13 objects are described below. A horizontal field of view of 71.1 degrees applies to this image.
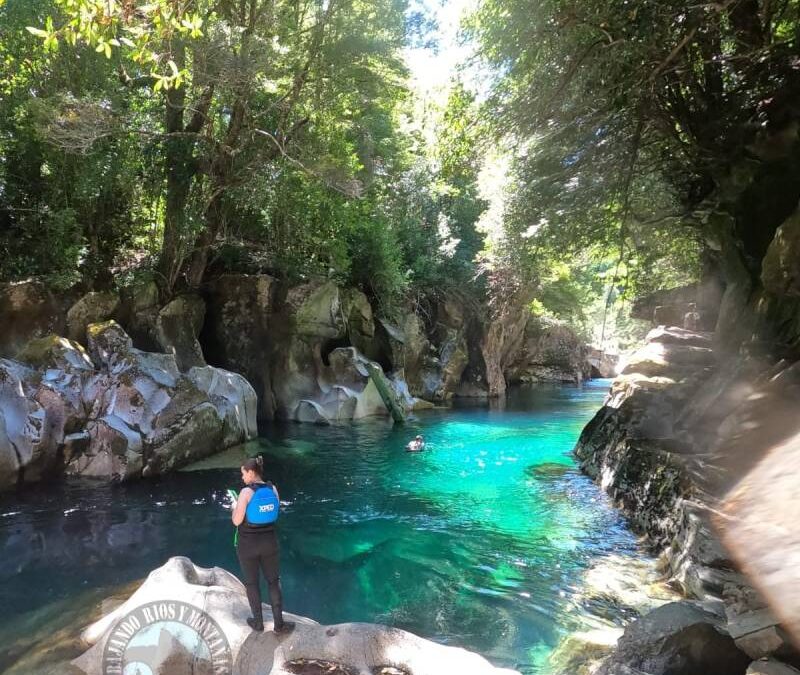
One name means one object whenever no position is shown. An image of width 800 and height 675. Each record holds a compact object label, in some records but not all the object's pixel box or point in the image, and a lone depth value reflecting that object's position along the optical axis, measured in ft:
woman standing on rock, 15.88
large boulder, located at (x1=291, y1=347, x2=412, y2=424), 67.72
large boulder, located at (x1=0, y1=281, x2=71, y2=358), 44.50
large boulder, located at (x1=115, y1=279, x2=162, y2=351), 53.93
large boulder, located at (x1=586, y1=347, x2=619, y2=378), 165.99
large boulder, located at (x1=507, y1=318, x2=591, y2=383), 131.64
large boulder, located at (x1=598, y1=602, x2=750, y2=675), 15.38
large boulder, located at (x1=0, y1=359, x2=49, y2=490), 35.04
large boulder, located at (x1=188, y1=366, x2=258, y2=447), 48.75
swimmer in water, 53.42
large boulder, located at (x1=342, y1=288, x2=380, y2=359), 77.51
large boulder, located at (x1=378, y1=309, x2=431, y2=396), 84.48
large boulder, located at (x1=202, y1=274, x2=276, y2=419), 67.92
